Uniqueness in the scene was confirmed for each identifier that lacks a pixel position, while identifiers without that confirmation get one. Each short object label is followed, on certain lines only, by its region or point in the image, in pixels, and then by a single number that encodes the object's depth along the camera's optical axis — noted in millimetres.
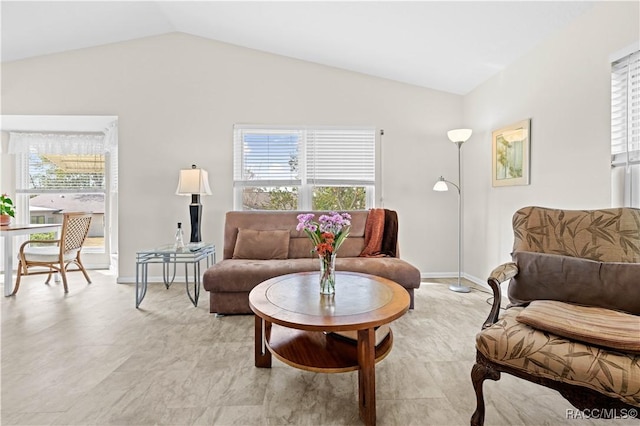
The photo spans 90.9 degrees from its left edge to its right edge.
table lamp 3549
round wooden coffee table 1448
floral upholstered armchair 1177
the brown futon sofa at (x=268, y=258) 2748
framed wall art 3070
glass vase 1903
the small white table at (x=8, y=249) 3322
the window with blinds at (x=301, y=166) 4102
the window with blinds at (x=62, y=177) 4516
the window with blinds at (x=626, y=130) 2162
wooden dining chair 3477
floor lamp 3598
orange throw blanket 3412
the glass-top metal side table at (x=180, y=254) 2962
